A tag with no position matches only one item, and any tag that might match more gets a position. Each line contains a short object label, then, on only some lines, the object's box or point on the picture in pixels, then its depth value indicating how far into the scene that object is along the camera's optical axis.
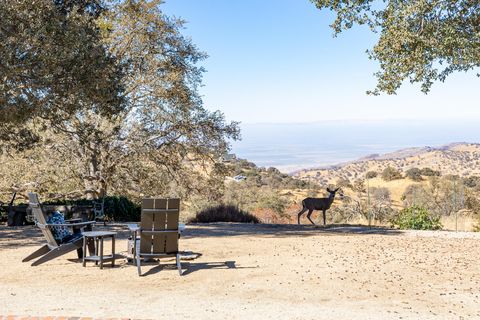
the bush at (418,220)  16.16
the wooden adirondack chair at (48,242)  8.91
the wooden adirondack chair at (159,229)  8.30
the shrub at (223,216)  18.75
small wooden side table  8.88
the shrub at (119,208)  18.06
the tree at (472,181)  40.84
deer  16.56
